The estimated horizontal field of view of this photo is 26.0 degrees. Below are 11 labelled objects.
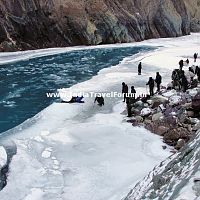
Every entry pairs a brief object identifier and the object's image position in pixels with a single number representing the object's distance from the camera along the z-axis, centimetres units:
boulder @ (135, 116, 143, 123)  2214
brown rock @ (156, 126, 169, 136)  2009
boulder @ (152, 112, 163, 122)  2152
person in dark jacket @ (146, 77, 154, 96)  2681
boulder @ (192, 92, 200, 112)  2097
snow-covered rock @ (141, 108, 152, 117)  2270
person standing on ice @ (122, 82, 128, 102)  2724
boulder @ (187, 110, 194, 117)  2114
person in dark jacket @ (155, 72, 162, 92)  2929
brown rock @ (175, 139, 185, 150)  1815
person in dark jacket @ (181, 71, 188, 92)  2591
